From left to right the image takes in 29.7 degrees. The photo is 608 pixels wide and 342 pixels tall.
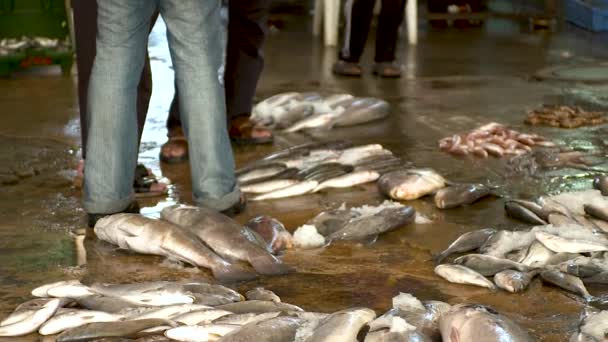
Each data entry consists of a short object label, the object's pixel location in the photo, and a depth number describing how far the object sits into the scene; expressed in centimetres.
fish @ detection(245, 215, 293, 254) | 470
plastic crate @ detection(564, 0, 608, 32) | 1191
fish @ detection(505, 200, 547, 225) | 500
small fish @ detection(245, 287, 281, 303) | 402
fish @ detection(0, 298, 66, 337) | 375
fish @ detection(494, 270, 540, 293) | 416
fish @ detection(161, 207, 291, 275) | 438
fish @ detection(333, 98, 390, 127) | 730
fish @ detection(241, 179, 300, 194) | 561
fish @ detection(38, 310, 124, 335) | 374
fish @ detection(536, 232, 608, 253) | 442
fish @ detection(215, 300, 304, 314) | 378
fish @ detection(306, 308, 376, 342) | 348
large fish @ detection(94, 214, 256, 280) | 434
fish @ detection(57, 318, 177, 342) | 362
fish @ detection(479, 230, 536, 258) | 457
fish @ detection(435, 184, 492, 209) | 532
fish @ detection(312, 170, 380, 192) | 571
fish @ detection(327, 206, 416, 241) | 485
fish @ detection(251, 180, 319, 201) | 556
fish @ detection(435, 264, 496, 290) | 420
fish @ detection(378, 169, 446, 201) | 546
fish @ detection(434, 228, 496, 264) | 458
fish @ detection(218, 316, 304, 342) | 348
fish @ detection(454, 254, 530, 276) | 432
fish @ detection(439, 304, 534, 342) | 338
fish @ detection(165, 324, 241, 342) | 359
